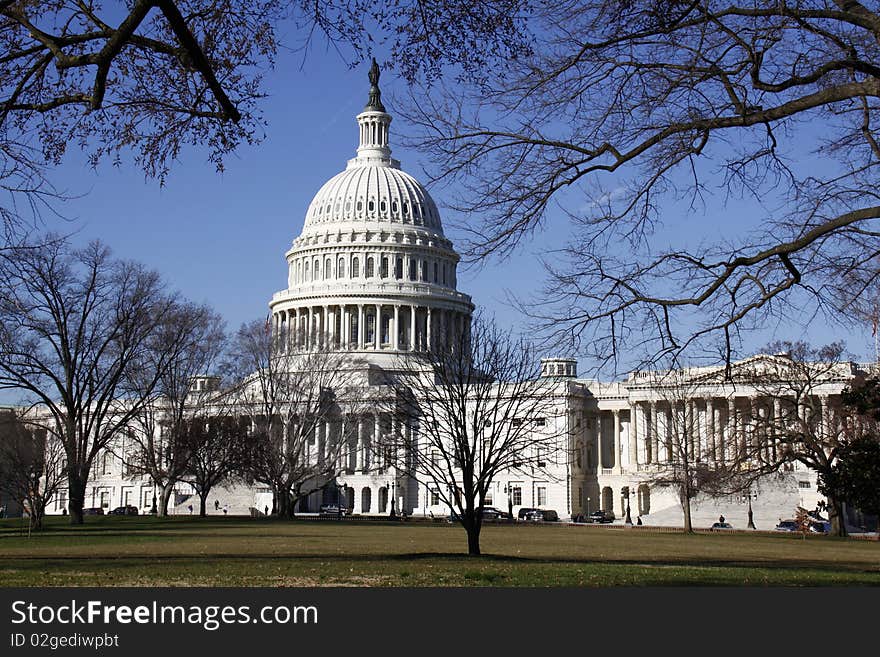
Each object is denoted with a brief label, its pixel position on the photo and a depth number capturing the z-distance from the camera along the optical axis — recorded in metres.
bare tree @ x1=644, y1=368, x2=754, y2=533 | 70.50
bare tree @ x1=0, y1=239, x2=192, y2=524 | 58.22
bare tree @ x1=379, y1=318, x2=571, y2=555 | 33.16
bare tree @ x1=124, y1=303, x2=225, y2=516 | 66.62
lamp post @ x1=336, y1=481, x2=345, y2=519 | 119.62
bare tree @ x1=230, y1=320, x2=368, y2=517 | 74.12
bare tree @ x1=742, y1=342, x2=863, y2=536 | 62.28
